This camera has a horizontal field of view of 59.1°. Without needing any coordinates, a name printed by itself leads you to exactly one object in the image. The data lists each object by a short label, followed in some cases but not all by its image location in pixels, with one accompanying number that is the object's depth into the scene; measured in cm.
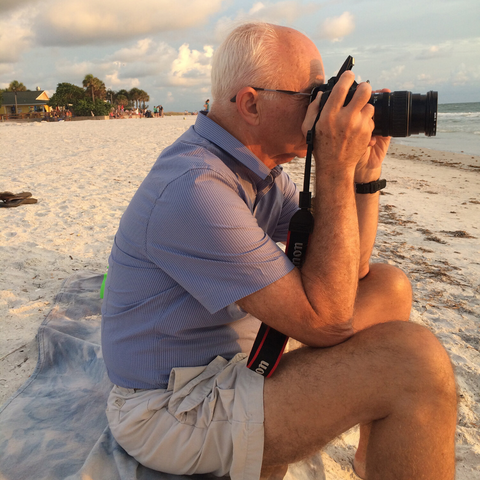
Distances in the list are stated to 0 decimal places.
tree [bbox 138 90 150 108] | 6812
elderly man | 113
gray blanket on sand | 145
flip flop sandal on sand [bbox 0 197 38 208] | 464
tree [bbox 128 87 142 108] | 6688
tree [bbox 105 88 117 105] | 6125
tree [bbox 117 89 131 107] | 6331
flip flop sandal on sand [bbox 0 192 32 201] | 471
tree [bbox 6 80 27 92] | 5819
